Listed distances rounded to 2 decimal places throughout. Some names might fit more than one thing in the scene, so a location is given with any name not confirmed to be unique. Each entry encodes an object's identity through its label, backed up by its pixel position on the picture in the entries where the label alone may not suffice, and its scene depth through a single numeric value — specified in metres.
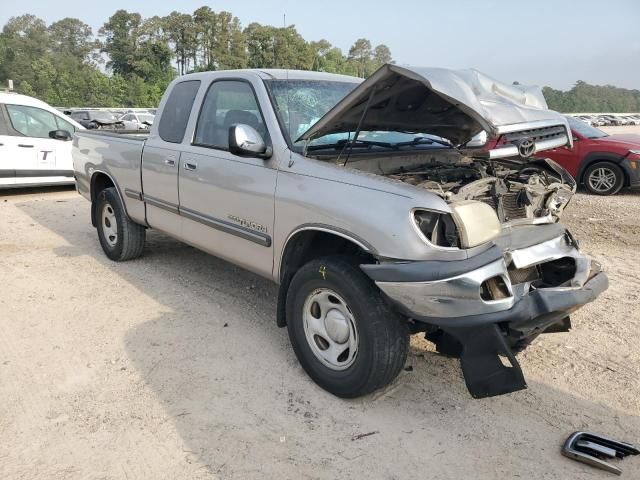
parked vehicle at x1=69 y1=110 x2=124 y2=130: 24.53
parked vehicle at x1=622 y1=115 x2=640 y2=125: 67.50
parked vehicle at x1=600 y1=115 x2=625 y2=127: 63.62
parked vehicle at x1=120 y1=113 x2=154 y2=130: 28.13
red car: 10.36
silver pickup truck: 2.78
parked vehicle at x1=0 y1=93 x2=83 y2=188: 9.32
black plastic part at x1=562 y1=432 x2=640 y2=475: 2.67
